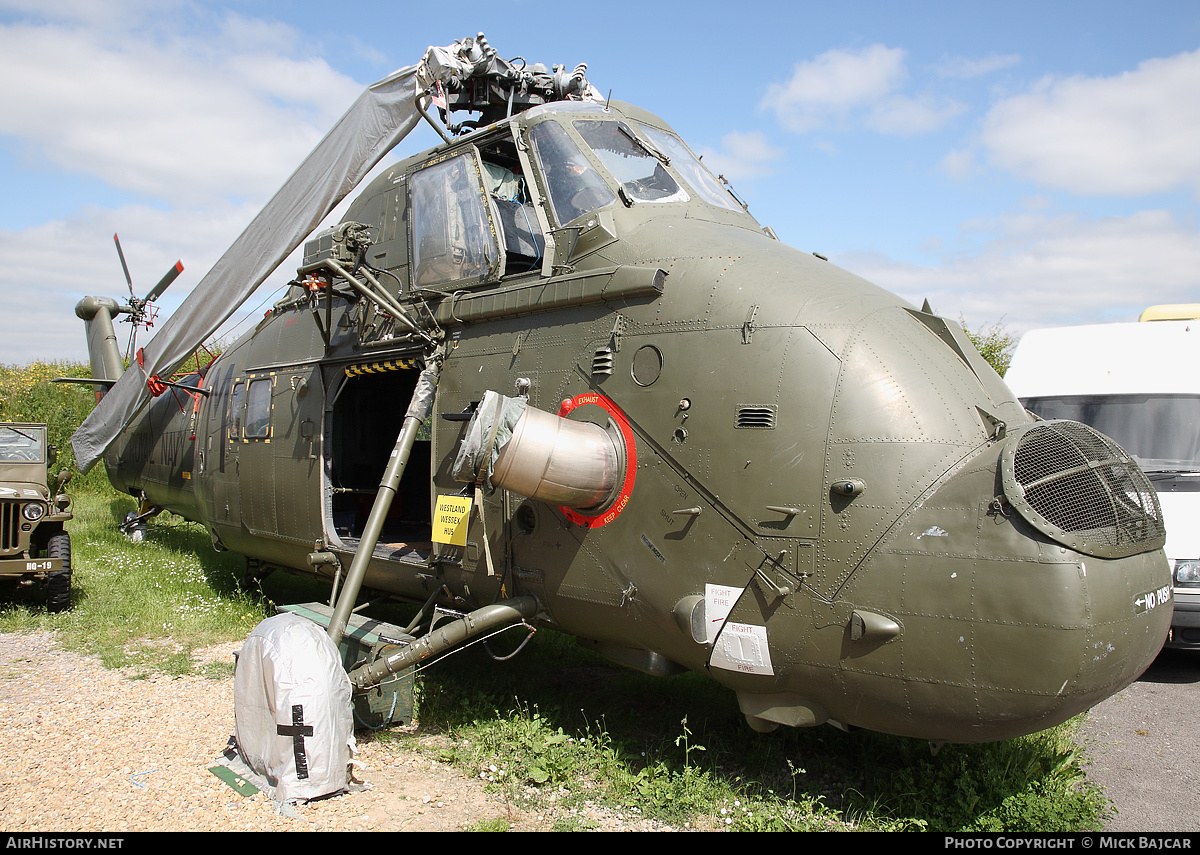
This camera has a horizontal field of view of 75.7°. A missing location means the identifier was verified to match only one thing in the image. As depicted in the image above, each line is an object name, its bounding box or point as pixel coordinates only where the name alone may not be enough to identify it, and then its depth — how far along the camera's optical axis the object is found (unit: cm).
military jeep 853
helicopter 351
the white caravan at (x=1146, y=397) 722
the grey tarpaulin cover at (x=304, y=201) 654
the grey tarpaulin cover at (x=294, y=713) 434
